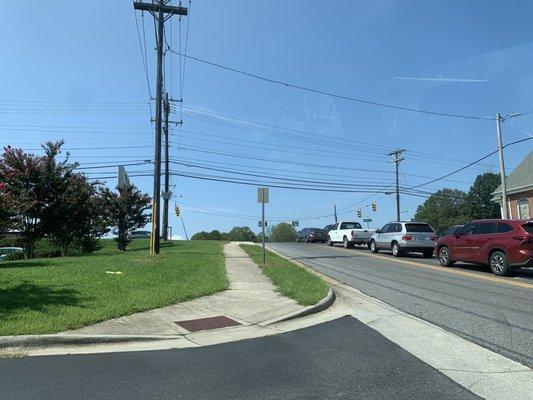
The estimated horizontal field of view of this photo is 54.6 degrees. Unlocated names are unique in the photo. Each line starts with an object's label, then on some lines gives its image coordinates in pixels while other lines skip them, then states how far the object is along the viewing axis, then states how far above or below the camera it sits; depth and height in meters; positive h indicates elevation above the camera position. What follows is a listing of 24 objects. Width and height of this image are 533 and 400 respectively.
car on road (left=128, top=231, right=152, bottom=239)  52.63 +1.63
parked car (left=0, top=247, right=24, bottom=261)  28.89 +0.11
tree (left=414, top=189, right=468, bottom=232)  112.01 +8.97
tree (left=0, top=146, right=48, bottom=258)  21.12 +2.68
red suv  15.69 +0.07
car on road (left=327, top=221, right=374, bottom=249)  32.44 +0.93
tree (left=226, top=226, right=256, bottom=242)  102.62 +3.47
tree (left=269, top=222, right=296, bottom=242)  115.33 +3.90
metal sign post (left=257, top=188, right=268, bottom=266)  17.86 +1.82
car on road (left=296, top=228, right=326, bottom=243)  44.09 +1.18
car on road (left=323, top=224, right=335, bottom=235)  42.12 +1.69
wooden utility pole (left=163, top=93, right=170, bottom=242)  37.24 +5.32
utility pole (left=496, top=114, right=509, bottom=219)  33.16 +5.21
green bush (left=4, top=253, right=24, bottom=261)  25.36 -0.20
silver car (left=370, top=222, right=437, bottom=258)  25.00 +0.46
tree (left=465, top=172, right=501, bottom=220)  99.50 +9.99
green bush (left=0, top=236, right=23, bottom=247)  34.38 +0.62
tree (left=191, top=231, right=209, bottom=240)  70.28 +2.05
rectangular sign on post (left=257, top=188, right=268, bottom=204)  17.88 +1.89
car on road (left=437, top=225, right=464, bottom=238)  21.85 +0.80
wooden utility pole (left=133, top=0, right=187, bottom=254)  18.98 +6.27
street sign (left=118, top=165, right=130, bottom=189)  22.52 +3.34
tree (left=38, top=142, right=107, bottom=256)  21.98 +2.29
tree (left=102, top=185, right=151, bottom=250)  29.98 +2.37
